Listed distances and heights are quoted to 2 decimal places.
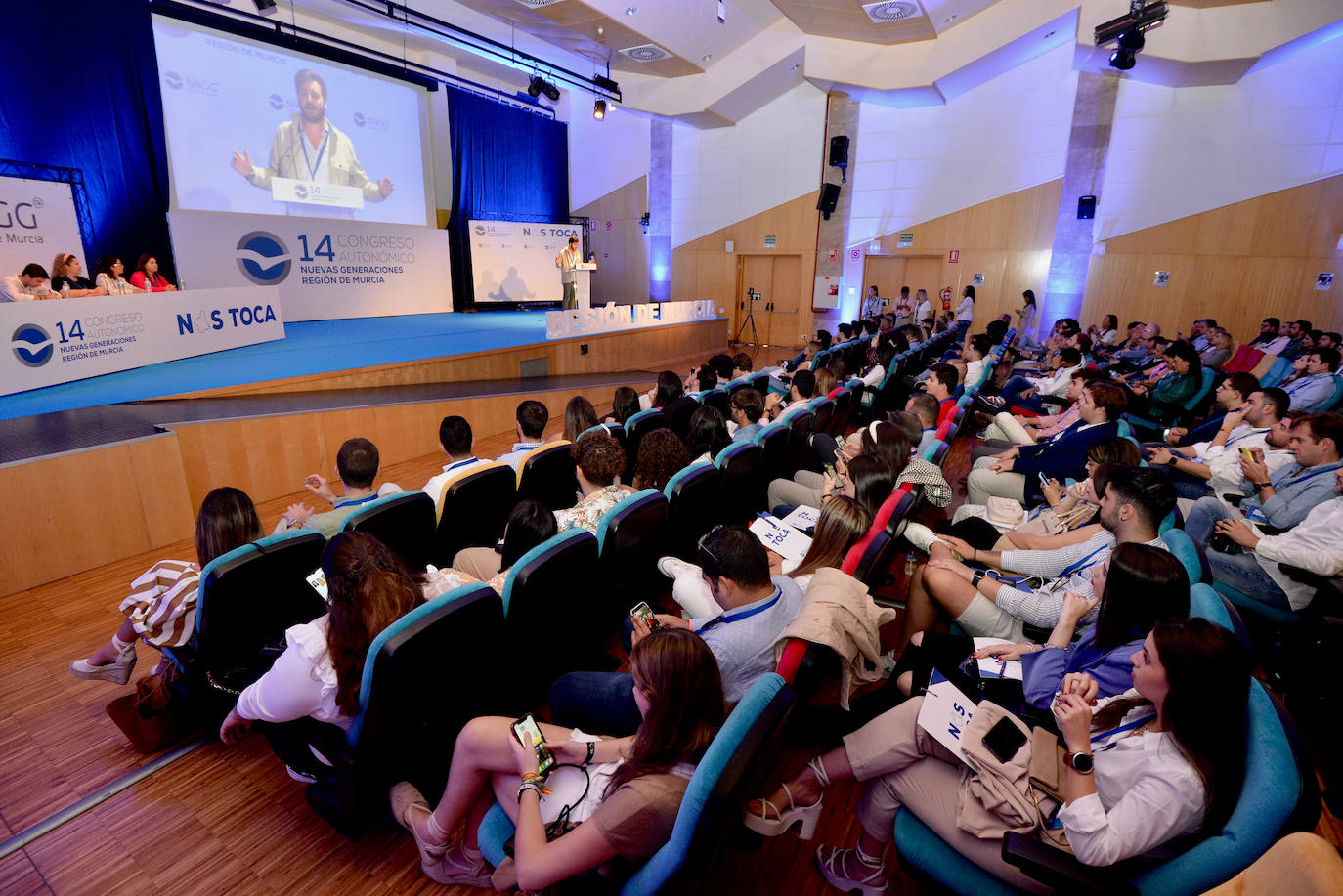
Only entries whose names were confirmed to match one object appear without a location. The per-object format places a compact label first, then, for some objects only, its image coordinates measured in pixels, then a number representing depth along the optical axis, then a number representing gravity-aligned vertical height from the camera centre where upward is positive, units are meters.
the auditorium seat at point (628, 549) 2.27 -0.97
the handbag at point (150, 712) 2.15 -1.46
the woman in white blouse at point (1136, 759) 1.20 -0.94
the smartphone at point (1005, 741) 1.42 -0.98
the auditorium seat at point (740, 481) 3.11 -0.97
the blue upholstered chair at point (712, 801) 1.11 -0.88
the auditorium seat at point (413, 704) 1.57 -1.12
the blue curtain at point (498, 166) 12.55 +2.57
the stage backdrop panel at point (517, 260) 12.56 +0.55
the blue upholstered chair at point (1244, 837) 1.07 -0.89
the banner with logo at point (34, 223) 6.72 +0.57
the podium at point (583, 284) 10.41 +0.07
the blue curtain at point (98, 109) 6.91 +1.92
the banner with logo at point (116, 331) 4.68 -0.46
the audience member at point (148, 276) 6.67 +0.02
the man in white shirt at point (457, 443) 3.23 -0.84
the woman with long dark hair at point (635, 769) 1.24 -1.00
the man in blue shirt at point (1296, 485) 2.73 -0.79
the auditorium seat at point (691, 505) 2.73 -0.96
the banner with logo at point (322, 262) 8.63 +0.31
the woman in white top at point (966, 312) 11.26 -0.24
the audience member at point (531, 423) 3.69 -0.78
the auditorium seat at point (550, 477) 3.32 -1.01
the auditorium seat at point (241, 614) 1.88 -1.04
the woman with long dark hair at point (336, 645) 1.59 -0.91
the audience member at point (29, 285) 5.11 -0.08
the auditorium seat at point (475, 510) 2.85 -1.04
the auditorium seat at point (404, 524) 2.40 -0.93
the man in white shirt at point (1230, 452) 3.41 -0.83
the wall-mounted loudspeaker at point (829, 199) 12.20 +1.84
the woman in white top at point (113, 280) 6.14 -0.03
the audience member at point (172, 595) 2.01 -1.00
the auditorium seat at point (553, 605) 1.93 -1.03
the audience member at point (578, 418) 3.82 -0.77
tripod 14.10 -0.28
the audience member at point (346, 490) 2.66 -0.93
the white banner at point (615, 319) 8.39 -0.43
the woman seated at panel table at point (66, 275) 5.77 +0.02
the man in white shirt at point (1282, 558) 2.28 -0.91
